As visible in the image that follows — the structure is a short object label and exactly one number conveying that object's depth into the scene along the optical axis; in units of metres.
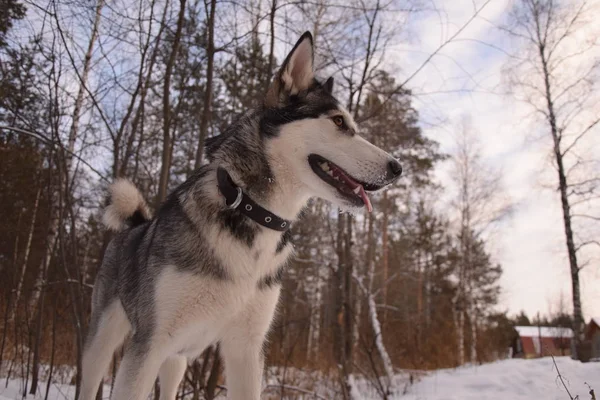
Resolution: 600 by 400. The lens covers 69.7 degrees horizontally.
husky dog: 2.23
